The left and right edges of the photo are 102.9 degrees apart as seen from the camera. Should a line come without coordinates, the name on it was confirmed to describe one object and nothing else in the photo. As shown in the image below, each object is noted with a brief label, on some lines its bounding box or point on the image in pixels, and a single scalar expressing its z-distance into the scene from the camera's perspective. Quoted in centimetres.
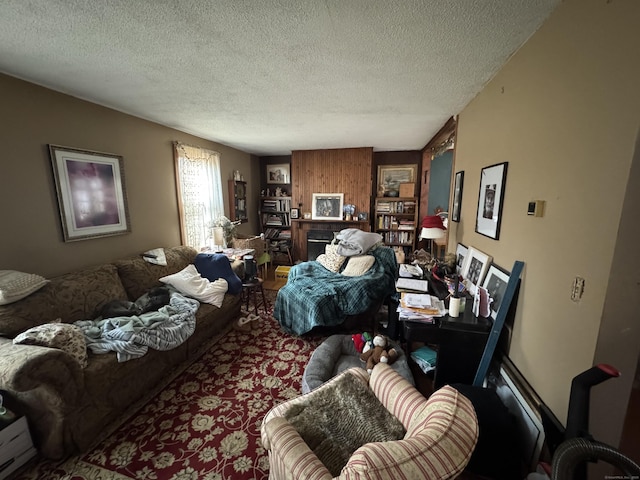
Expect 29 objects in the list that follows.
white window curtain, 351
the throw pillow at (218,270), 296
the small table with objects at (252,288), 291
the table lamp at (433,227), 273
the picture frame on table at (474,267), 183
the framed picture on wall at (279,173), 559
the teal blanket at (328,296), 254
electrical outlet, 100
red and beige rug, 139
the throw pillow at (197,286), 258
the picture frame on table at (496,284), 157
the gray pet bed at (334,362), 176
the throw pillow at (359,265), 305
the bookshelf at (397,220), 497
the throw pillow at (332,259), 330
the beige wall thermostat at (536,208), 125
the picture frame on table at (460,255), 227
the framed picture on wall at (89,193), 219
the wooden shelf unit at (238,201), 459
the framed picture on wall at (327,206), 496
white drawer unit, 132
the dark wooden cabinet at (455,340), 163
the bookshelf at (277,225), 548
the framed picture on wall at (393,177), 504
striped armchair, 70
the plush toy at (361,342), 210
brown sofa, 134
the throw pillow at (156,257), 281
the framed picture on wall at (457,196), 244
